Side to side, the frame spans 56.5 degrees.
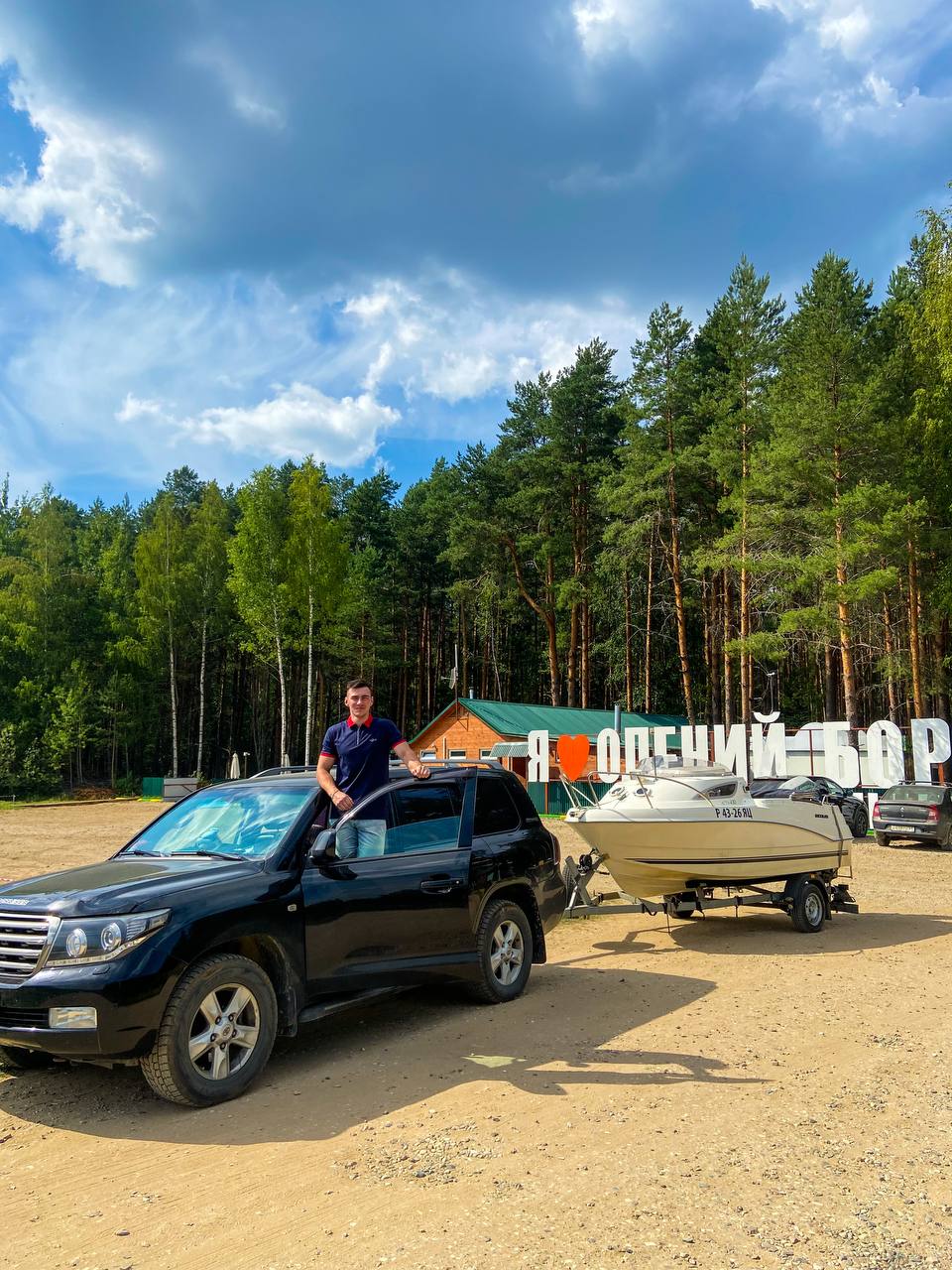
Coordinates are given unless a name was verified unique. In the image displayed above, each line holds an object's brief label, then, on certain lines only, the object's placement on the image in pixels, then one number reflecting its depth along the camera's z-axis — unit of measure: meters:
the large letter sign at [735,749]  24.48
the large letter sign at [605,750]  27.63
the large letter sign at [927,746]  22.97
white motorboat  9.15
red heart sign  18.02
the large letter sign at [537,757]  28.53
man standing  5.74
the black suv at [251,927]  4.34
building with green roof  35.25
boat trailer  9.34
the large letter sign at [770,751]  25.58
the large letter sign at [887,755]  23.95
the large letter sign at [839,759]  24.11
